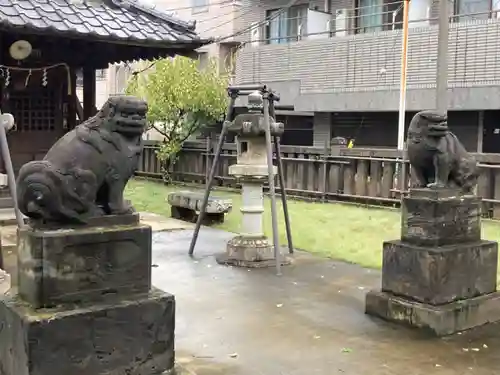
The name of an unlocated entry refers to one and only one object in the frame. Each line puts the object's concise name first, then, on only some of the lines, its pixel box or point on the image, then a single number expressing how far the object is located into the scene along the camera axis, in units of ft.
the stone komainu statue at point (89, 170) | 11.89
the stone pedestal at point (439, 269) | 18.47
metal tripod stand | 25.93
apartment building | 51.24
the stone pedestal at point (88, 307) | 11.80
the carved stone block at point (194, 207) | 37.04
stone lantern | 27.09
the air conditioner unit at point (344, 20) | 65.72
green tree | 62.44
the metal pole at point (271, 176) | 25.73
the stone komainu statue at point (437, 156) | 18.48
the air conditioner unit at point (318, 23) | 66.49
